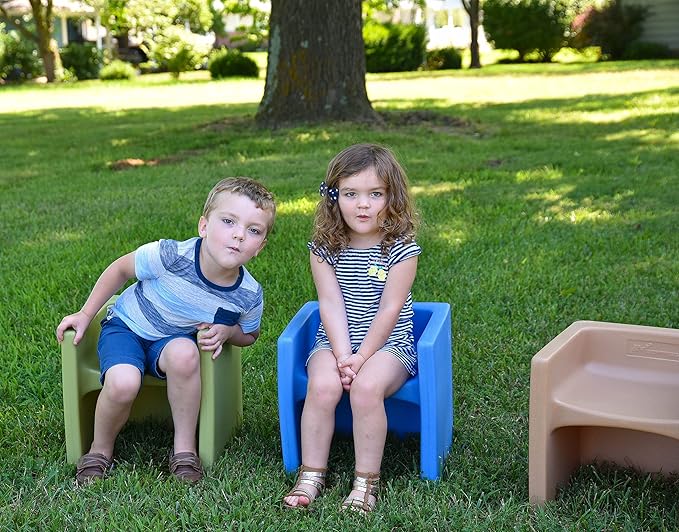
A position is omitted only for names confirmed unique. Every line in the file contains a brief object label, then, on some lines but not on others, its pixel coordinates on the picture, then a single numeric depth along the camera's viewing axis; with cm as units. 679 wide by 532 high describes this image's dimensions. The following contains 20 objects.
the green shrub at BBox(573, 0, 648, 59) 2488
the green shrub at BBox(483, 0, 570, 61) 2592
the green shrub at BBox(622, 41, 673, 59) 2372
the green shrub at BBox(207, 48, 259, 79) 2361
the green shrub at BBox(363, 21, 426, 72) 2367
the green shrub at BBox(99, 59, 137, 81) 2509
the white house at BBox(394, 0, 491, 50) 3925
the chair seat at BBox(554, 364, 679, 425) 255
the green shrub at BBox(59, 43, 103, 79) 2642
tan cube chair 256
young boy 288
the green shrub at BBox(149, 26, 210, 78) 2653
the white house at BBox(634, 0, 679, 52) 2477
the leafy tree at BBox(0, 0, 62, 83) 2456
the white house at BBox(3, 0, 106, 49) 3253
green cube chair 293
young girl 277
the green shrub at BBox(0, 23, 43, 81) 2609
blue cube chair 277
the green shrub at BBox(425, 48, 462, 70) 2497
